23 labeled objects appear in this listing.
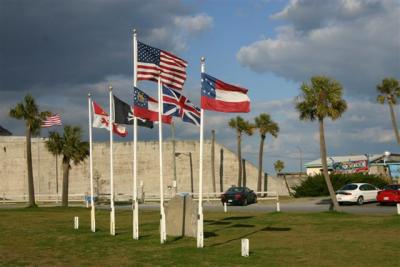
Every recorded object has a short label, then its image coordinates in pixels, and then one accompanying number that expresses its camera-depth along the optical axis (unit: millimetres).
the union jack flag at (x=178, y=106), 19062
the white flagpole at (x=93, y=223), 23359
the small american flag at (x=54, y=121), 41969
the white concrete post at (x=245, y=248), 14727
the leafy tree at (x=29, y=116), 46881
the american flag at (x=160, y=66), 18406
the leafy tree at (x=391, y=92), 49406
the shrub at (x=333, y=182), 53031
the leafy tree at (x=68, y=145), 48812
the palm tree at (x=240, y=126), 63731
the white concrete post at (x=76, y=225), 25100
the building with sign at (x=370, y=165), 65838
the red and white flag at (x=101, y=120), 23969
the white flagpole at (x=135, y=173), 19078
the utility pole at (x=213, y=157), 59812
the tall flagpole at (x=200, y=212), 16078
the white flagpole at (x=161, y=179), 17938
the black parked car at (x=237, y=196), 45969
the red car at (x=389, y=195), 36469
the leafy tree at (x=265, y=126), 62438
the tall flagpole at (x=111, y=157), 21583
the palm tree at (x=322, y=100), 31469
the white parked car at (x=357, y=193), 38938
